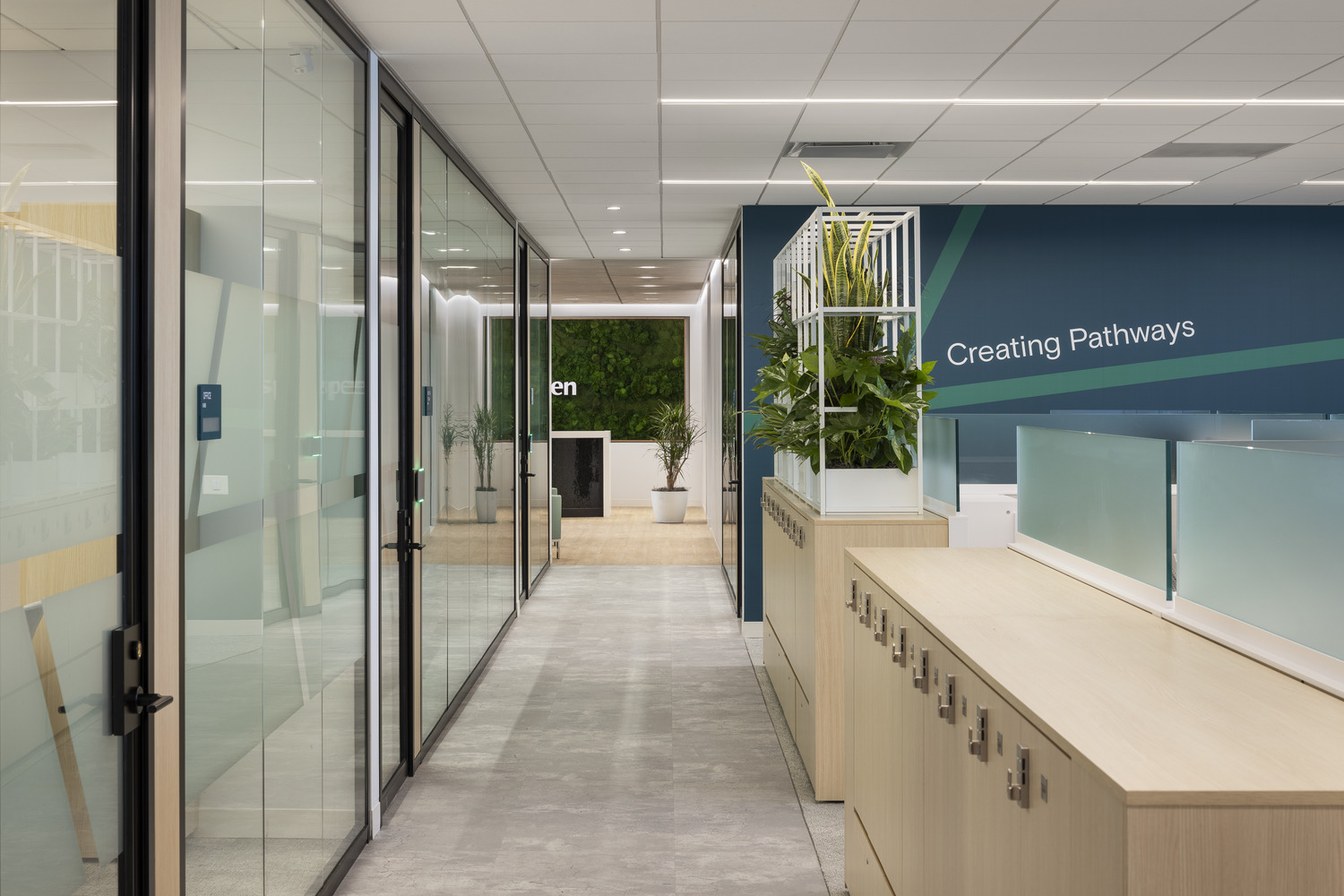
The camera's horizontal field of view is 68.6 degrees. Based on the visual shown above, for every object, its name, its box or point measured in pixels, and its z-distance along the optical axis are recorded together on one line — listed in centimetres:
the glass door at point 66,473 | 150
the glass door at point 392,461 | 359
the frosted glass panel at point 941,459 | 385
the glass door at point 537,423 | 790
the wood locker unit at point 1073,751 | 117
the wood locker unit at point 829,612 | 371
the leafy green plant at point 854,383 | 386
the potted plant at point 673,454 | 1267
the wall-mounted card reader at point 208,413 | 212
